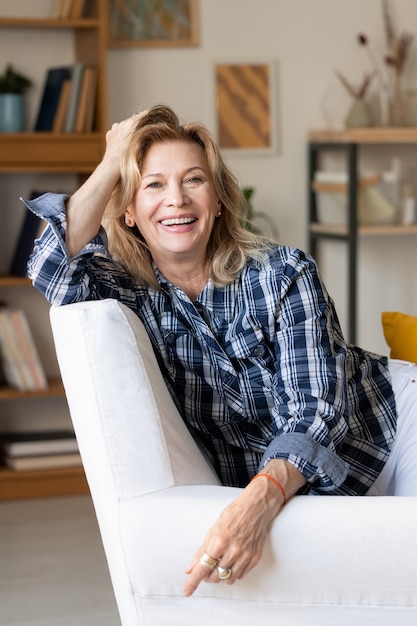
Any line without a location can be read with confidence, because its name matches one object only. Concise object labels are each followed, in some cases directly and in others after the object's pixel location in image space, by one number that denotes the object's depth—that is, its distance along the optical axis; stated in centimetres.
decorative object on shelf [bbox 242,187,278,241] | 367
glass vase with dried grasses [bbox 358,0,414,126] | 371
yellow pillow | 219
